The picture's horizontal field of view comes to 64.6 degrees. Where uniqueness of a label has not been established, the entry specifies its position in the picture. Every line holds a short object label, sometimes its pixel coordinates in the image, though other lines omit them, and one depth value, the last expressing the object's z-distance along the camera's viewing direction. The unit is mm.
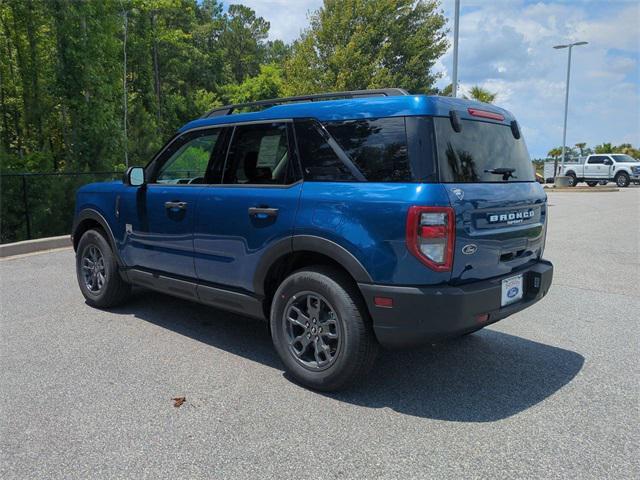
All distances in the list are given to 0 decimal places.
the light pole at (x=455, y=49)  13297
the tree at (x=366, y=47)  24562
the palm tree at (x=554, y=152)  63659
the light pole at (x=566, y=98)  29744
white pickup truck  31922
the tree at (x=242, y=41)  53562
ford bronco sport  3004
